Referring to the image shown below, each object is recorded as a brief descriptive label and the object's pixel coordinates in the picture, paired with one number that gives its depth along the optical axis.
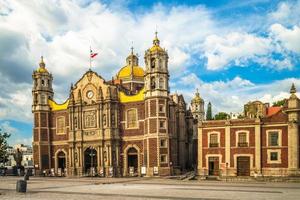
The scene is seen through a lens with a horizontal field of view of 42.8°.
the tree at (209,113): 116.30
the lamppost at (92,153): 61.18
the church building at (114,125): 57.94
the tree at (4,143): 43.22
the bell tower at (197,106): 106.38
